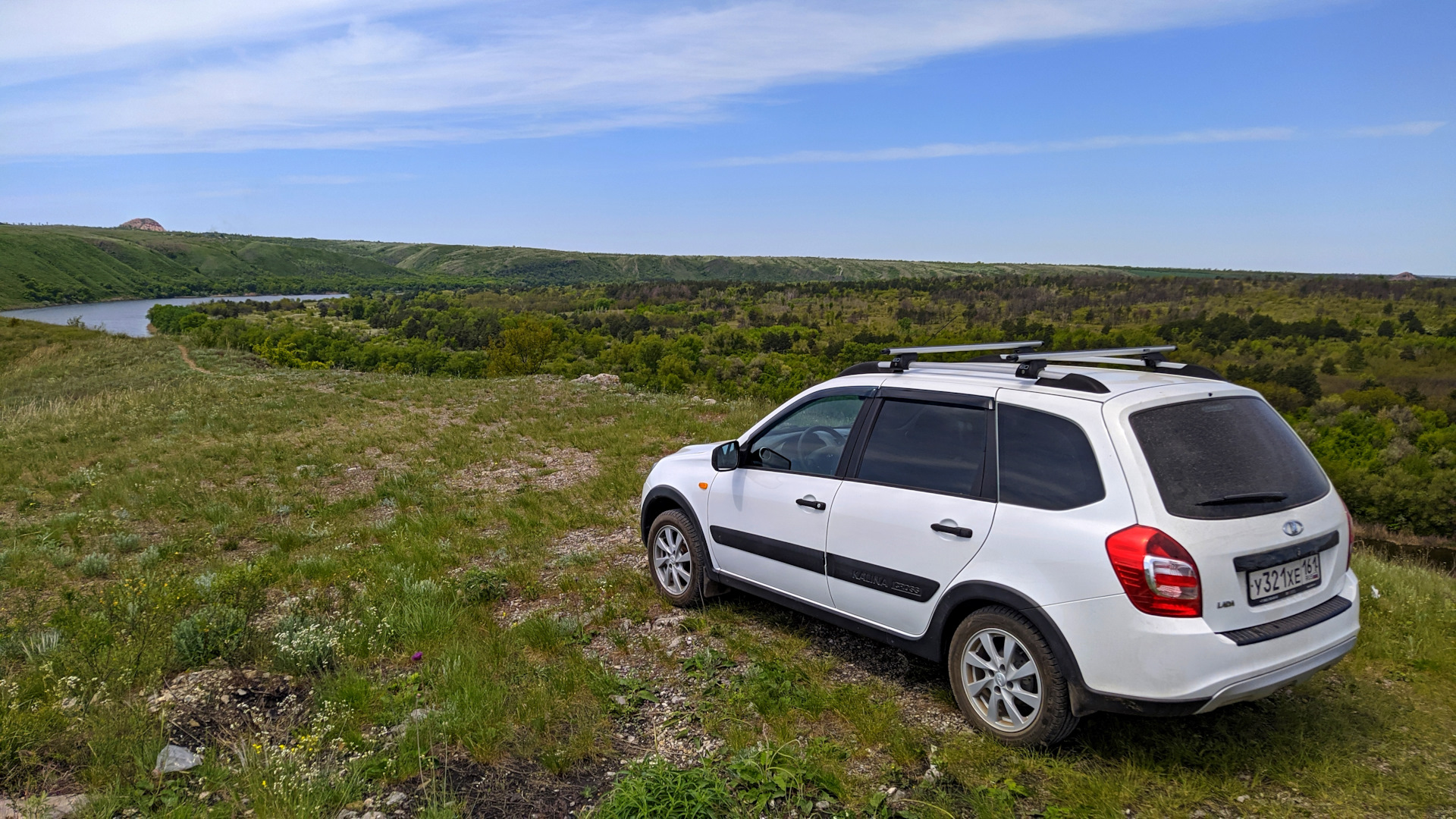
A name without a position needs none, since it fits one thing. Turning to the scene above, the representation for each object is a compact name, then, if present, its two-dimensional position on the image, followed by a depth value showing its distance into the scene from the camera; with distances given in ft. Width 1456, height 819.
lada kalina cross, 9.55
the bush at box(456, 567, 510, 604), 18.39
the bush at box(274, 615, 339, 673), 14.43
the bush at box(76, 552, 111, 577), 21.89
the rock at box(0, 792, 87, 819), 9.45
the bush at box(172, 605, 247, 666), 14.70
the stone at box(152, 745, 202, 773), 10.77
